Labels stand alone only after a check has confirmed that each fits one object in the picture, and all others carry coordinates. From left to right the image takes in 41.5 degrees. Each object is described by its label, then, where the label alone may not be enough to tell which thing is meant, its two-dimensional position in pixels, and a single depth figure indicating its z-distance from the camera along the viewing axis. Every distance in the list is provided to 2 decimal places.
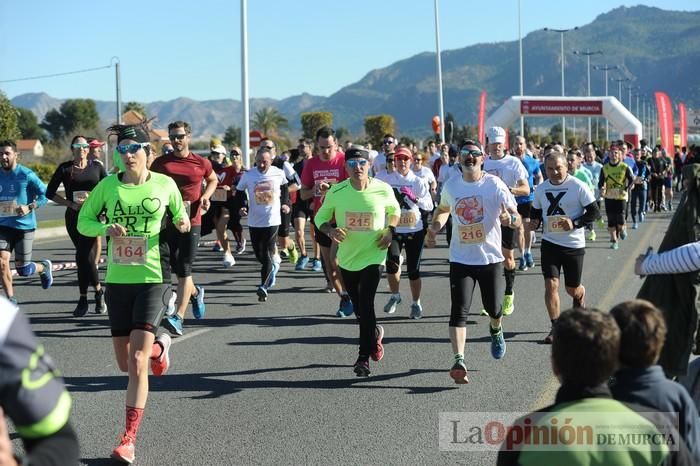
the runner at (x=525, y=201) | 14.07
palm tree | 109.06
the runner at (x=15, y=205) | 10.74
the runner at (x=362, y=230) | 7.73
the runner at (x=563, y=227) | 8.74
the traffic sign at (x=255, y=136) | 36.53
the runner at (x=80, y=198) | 10.64
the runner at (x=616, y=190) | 17.80
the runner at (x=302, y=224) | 15.13
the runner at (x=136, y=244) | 5.81
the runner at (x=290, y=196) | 12.76
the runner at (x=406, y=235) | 10.45
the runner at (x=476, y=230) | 7.49
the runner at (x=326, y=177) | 10.42
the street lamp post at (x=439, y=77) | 33.69
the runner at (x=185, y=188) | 9.36
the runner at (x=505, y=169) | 11.53
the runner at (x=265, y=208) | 11.81
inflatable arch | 42.22
